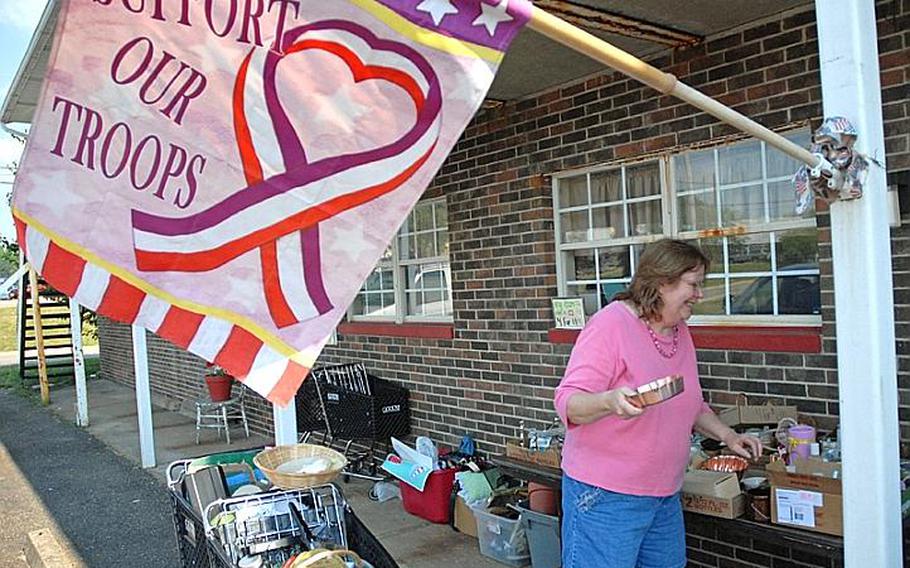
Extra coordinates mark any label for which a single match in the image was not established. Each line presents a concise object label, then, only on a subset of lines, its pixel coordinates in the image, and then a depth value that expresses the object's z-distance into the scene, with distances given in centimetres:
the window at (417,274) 675
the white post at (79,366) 1044
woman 268
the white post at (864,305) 216
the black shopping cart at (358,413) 661
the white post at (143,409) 787
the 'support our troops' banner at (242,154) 171
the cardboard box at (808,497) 309
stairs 1653
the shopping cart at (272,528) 300
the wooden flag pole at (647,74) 177
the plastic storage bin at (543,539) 446
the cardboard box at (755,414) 404
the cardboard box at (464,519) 532
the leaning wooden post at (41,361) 1284
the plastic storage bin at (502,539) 477
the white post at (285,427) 443
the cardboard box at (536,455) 432
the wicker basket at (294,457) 328
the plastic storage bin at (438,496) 561
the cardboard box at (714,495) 341
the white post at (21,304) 1602
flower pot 899
